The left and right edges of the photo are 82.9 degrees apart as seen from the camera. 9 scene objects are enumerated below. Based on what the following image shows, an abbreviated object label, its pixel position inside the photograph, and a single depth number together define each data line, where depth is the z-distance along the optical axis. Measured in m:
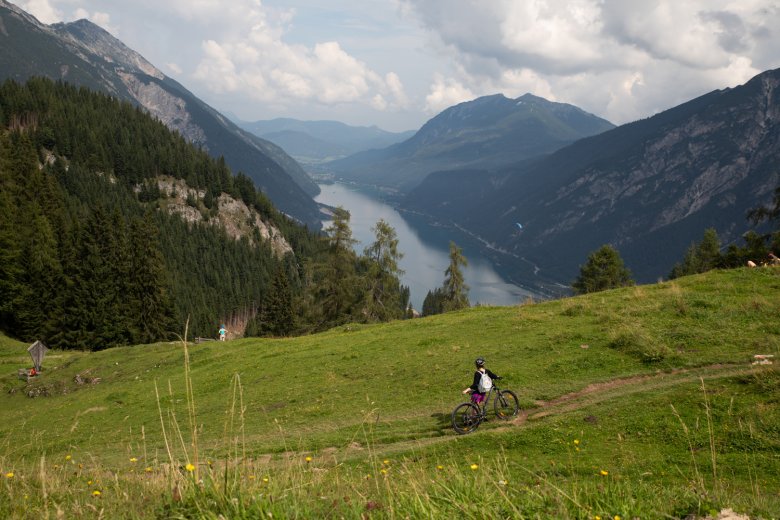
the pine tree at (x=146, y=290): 62.00
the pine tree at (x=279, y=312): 75.56
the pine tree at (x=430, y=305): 120.24
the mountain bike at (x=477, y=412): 14.33
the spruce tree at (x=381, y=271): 55.88
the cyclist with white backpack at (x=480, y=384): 14.72
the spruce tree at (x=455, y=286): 63.66
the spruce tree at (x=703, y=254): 86.31
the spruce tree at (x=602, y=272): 76.14
